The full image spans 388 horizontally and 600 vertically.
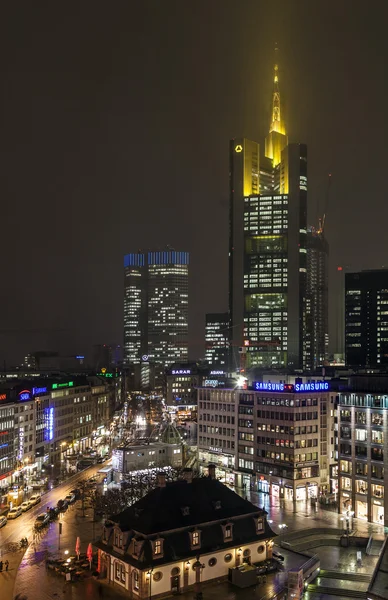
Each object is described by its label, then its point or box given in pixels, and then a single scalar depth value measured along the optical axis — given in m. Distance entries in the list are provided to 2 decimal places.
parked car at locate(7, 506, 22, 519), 87.62
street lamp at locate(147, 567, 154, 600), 57.16
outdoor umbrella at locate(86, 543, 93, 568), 65.51
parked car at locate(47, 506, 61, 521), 85.94
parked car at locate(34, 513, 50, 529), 81.06
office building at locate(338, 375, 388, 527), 86.88
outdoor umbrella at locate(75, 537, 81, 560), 68.61
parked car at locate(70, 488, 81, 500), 99.28
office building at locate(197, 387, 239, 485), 120.56
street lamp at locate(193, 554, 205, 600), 59.67
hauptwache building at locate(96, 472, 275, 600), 58.16
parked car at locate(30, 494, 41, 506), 94.96
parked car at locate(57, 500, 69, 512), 90.50
